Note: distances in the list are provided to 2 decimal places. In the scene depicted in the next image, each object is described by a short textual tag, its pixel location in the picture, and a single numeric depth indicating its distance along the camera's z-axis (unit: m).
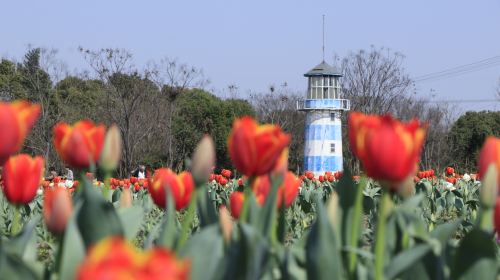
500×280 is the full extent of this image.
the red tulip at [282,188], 4.24
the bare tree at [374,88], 68.19
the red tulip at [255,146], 3.39
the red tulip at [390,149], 3.13
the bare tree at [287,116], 73.77
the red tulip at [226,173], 18.43
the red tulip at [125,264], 2.01
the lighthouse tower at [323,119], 67.66
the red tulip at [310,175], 21.46
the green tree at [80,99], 55.90
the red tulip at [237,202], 4.40
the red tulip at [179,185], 4.45
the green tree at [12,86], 54.84
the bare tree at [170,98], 57.12
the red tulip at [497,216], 3.97
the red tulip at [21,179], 4.02
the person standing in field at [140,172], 28.81
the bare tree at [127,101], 52.63
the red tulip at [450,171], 20.92
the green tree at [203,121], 63.19
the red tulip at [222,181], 17.48
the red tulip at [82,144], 3.77
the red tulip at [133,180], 18.83
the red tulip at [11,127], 3.18
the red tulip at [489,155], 3.54
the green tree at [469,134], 72.76
